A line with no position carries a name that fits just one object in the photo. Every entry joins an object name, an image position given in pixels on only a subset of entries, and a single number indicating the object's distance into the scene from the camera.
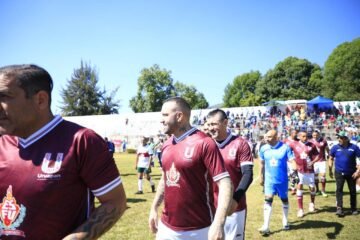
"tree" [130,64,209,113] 69.88
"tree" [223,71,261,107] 79.12
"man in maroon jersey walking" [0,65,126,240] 2.09
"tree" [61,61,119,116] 71.44
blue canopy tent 39.72
